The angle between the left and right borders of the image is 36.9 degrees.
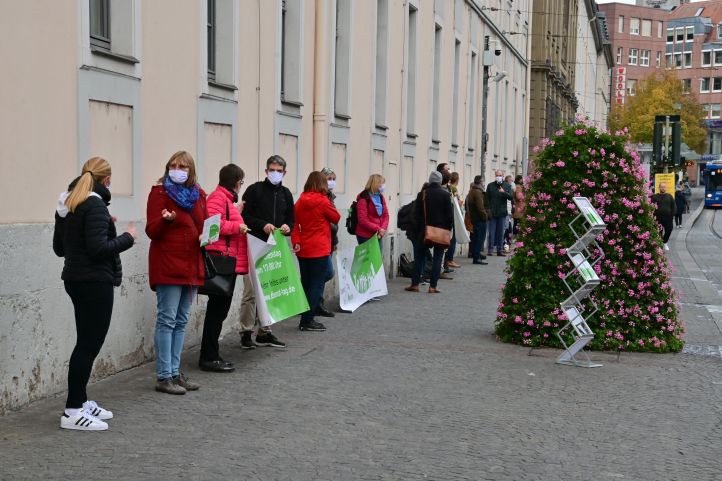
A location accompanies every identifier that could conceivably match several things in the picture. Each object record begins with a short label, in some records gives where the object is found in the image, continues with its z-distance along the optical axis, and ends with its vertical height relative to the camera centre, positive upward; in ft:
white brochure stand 32.30 -3.27
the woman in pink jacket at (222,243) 28.60 -1.86
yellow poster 119.85 +0.01
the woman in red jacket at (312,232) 37.37 -2.00
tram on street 235.40 -0.48
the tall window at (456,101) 84.07 +5.95
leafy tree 254.68 +17.97
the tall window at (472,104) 91.04 +6.21
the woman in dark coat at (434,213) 52.03 -1.76
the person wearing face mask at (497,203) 77.00 -1.83
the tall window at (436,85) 76.38 +6.50
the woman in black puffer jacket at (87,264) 21.62 -1.87
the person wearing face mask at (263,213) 33.14 -1.23
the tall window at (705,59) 416.67 +46.54
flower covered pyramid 34.78 -2.49
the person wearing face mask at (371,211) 47.29 -1.57
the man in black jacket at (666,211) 87.10 -2.49
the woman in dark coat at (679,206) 166.40 -4.01
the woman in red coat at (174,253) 24.79 -1.87
